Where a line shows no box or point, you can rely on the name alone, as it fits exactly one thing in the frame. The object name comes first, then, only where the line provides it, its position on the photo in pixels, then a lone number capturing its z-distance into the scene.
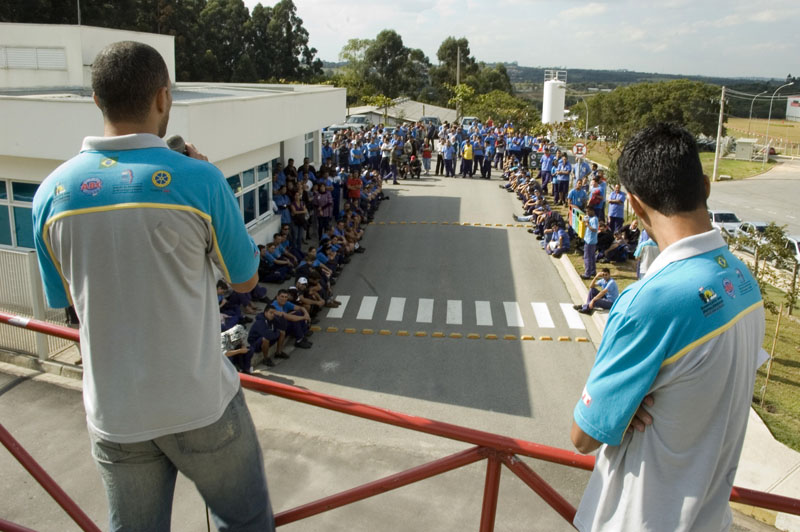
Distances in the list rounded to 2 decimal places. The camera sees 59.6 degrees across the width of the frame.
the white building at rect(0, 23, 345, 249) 13.16
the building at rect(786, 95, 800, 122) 140.35
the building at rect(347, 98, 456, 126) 56.34
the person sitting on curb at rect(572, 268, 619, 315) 17.17
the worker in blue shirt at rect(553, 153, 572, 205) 28.84
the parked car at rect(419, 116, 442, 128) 53.34
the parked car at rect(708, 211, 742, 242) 33.16
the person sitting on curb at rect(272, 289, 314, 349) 14.56
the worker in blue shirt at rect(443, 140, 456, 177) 35.31
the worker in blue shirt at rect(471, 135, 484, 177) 34.94
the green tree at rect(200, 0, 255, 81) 72.44
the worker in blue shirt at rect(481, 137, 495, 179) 35.25
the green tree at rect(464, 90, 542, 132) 51.47
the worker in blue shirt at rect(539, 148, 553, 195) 30.97
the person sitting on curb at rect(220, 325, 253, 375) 12.07
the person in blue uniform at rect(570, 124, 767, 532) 2.04
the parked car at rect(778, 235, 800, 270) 16.11
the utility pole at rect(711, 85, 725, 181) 50.84
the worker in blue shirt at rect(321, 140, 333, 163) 30.91
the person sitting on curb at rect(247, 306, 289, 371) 13.47
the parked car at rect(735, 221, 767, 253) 16.48
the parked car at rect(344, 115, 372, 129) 47.62
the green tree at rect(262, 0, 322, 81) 78.06
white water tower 53.28
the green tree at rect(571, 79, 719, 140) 83.88
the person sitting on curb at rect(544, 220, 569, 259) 22.03
